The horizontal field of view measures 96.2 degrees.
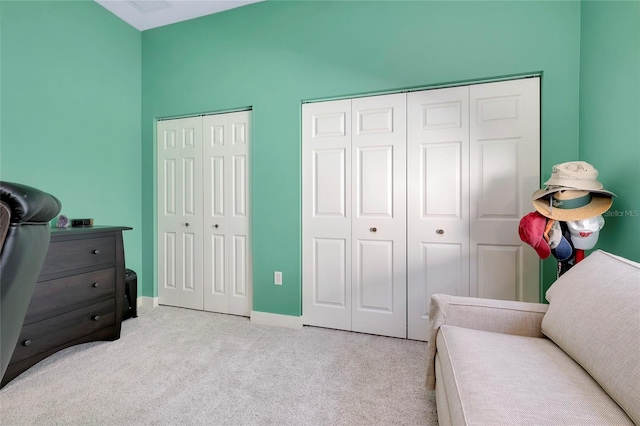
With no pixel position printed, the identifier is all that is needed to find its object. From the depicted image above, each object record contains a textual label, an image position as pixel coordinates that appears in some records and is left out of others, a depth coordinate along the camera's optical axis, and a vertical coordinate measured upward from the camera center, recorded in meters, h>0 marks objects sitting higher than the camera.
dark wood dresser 1.73 -0.61
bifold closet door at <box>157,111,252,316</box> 2.71 -0.07
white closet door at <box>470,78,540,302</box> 1.99 +0.17
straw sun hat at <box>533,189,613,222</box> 1.52 +0.00
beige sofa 0.76 -0.54
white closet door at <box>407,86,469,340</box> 2.12 +0.05
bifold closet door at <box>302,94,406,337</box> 2.26 -0.07
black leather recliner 0.55 -0.09
